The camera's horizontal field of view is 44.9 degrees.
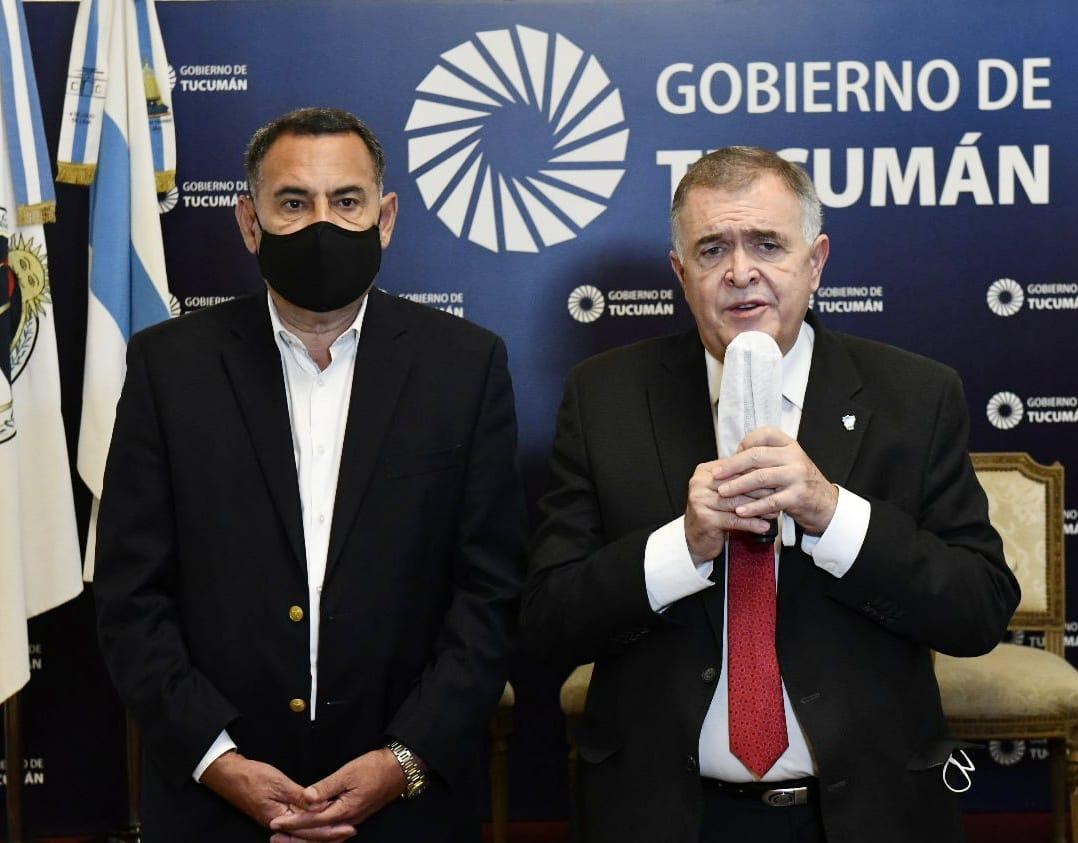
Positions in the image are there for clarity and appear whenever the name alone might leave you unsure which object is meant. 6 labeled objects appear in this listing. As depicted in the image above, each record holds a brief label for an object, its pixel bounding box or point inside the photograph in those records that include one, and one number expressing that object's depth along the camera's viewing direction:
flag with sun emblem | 3.71
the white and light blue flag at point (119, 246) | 3.96
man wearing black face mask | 2.40
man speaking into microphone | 2.12
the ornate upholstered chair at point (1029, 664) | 3.67
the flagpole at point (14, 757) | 3.97
